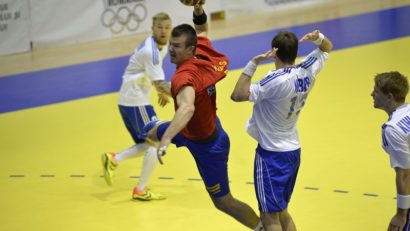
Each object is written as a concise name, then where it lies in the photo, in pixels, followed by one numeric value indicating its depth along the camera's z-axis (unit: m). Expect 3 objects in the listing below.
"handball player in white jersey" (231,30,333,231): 13.55
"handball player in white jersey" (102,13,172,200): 18.97
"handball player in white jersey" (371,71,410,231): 11.77
